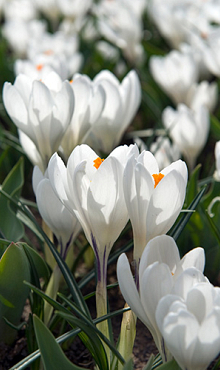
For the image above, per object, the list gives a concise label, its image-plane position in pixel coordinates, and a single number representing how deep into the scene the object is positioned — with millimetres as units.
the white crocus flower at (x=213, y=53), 1262
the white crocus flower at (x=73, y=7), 1677
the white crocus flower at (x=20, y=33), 1445
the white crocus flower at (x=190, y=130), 1191
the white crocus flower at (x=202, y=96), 1263
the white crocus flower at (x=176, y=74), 1269
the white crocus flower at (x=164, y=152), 1170
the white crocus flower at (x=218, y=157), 1090
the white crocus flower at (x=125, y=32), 1452
